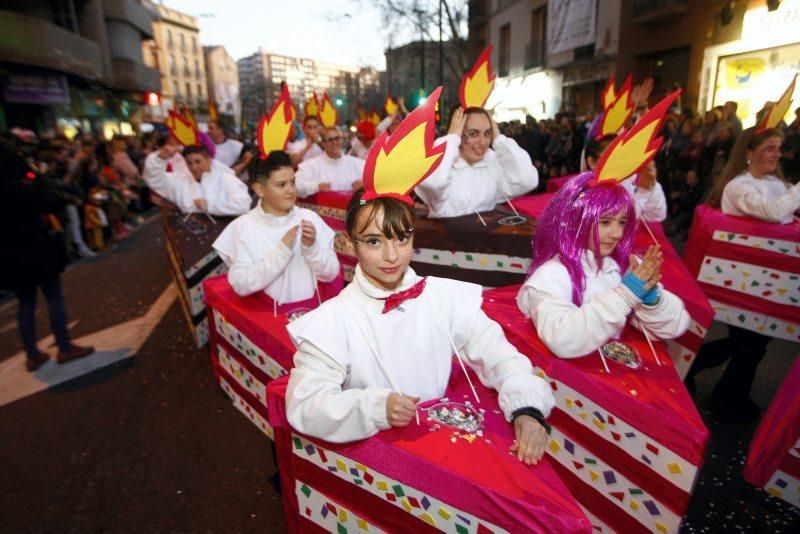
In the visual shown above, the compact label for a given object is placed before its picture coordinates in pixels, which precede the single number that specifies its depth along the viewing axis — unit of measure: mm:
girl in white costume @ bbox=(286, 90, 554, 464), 1500
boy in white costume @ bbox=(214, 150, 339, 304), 3162
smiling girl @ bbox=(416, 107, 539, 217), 3732
